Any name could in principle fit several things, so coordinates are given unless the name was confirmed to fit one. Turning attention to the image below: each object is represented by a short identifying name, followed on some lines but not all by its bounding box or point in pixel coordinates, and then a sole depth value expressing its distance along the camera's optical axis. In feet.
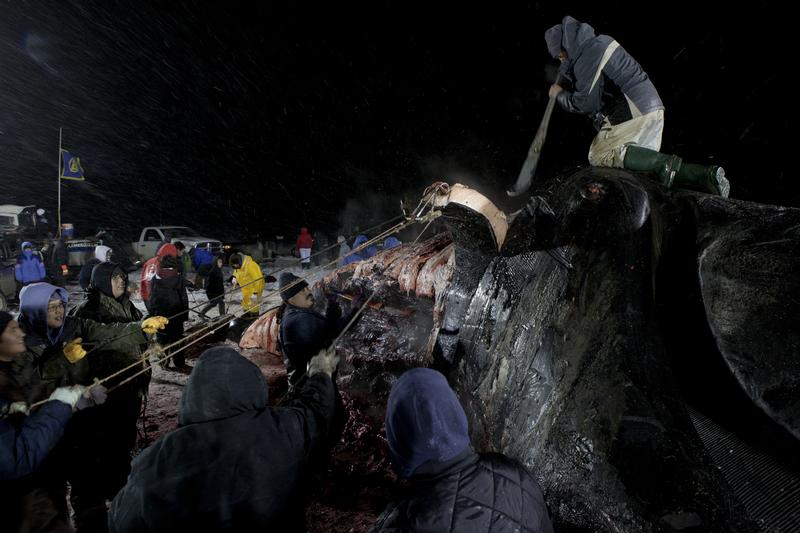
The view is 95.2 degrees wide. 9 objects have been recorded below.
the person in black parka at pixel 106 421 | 9.66
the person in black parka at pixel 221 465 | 5.07
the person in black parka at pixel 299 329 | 12.16
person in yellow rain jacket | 27.22
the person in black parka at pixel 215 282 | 27.43
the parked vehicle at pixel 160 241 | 54.95
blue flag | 50.72
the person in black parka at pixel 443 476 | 3.97
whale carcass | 5.08
